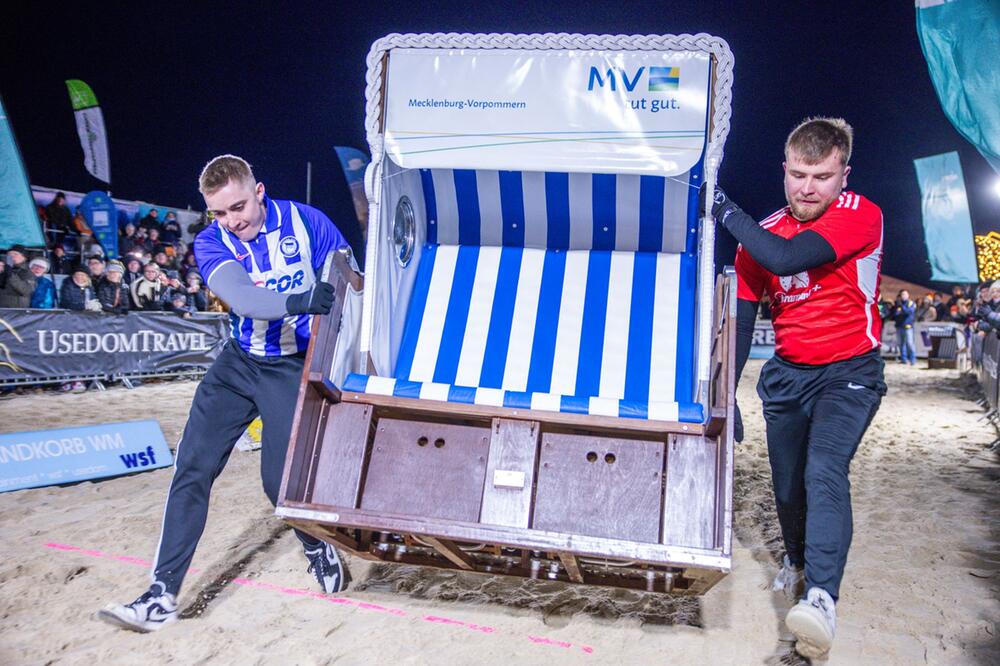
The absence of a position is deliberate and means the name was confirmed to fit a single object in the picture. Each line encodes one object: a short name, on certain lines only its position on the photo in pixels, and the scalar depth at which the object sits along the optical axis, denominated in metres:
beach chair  2.22
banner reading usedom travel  7.27
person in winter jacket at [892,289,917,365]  14.55
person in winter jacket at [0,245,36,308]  7.84
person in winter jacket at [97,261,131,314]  8.59
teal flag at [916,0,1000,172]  4.38
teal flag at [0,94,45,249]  7.31
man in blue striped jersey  2.22
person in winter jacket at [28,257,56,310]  8.11
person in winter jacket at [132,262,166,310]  9.23
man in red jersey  1.95
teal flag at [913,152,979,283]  11.76
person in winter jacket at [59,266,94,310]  8.32
